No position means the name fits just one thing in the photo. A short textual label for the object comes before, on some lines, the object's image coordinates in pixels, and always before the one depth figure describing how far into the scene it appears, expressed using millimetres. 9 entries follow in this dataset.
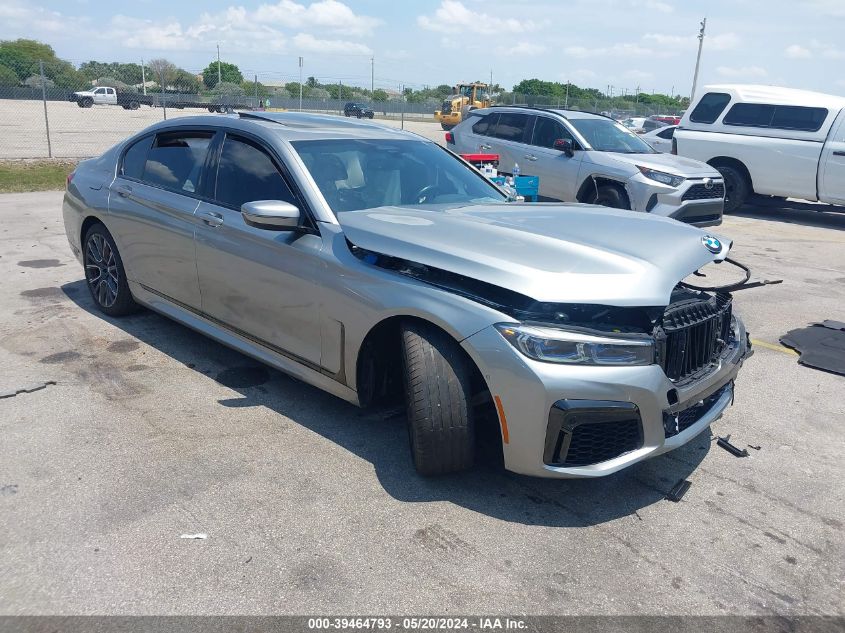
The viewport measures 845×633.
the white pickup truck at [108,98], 45094
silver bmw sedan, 3061
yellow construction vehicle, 42938
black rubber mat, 5449
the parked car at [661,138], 17711
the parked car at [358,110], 43581
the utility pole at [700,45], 47031
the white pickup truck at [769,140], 12250
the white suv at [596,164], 9883
